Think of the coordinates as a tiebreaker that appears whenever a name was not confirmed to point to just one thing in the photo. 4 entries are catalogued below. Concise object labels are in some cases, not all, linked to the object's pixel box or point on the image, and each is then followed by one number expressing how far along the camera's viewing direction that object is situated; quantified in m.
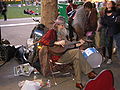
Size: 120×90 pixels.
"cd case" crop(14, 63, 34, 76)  4.07
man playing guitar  3.44
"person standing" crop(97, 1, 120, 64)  4.38
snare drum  4.00
